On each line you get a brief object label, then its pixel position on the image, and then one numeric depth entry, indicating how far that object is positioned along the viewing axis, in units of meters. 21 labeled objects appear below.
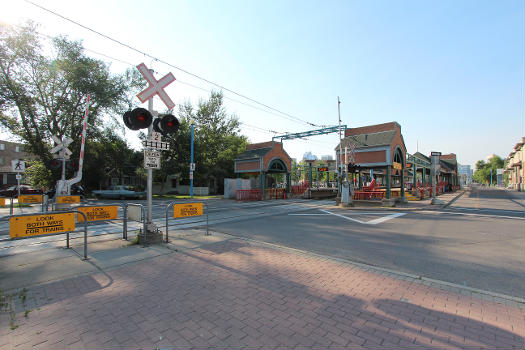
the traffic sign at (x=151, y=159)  6.63
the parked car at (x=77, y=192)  20.20
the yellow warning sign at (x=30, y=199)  12.18
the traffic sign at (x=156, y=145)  6.76
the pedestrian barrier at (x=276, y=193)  26.11
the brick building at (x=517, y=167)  51.46
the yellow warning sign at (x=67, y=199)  10.90
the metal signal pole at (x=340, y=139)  19.60
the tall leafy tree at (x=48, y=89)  22.06
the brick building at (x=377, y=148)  19.17
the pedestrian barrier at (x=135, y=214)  7.16
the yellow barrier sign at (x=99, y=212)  6.63
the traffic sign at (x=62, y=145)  12.18
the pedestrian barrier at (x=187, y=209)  7.38
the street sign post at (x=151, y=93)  6.68
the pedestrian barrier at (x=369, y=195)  20.73
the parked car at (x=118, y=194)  25.33
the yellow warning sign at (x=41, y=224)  4.65
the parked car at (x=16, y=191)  27.22
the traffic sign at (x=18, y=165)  13.12
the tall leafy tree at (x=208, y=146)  32.53
